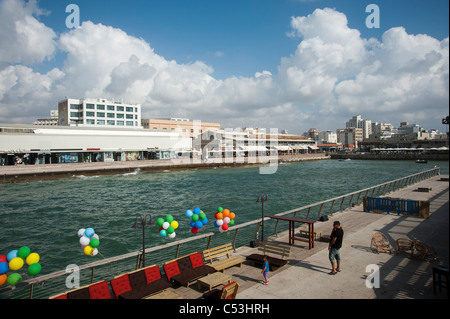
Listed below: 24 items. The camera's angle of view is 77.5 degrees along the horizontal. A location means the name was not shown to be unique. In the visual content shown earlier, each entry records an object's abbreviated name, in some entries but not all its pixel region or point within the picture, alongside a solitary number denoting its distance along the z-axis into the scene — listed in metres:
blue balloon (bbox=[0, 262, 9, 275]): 6.41
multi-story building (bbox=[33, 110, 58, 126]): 153.12
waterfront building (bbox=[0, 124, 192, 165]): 50.59
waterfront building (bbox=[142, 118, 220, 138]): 98.19
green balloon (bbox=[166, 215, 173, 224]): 9.35
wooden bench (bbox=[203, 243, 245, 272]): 8.27
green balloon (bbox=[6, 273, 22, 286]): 6.30
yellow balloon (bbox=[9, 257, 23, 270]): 6.69
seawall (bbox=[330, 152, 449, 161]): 91.00
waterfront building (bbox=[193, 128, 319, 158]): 83.88
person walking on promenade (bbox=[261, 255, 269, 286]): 7.29
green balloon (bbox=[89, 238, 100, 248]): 8.13
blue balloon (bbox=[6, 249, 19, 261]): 6.87
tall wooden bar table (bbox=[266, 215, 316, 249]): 10.05
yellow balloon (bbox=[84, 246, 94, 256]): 8.20
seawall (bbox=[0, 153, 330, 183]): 42.96
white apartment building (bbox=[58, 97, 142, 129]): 82.81
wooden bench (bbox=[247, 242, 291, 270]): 8.34
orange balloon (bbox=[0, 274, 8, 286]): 6.32
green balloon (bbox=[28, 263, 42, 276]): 6.79
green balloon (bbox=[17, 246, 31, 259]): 6.85
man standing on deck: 7.83
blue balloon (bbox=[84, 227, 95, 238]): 8.22
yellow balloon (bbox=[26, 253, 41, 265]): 6.96
